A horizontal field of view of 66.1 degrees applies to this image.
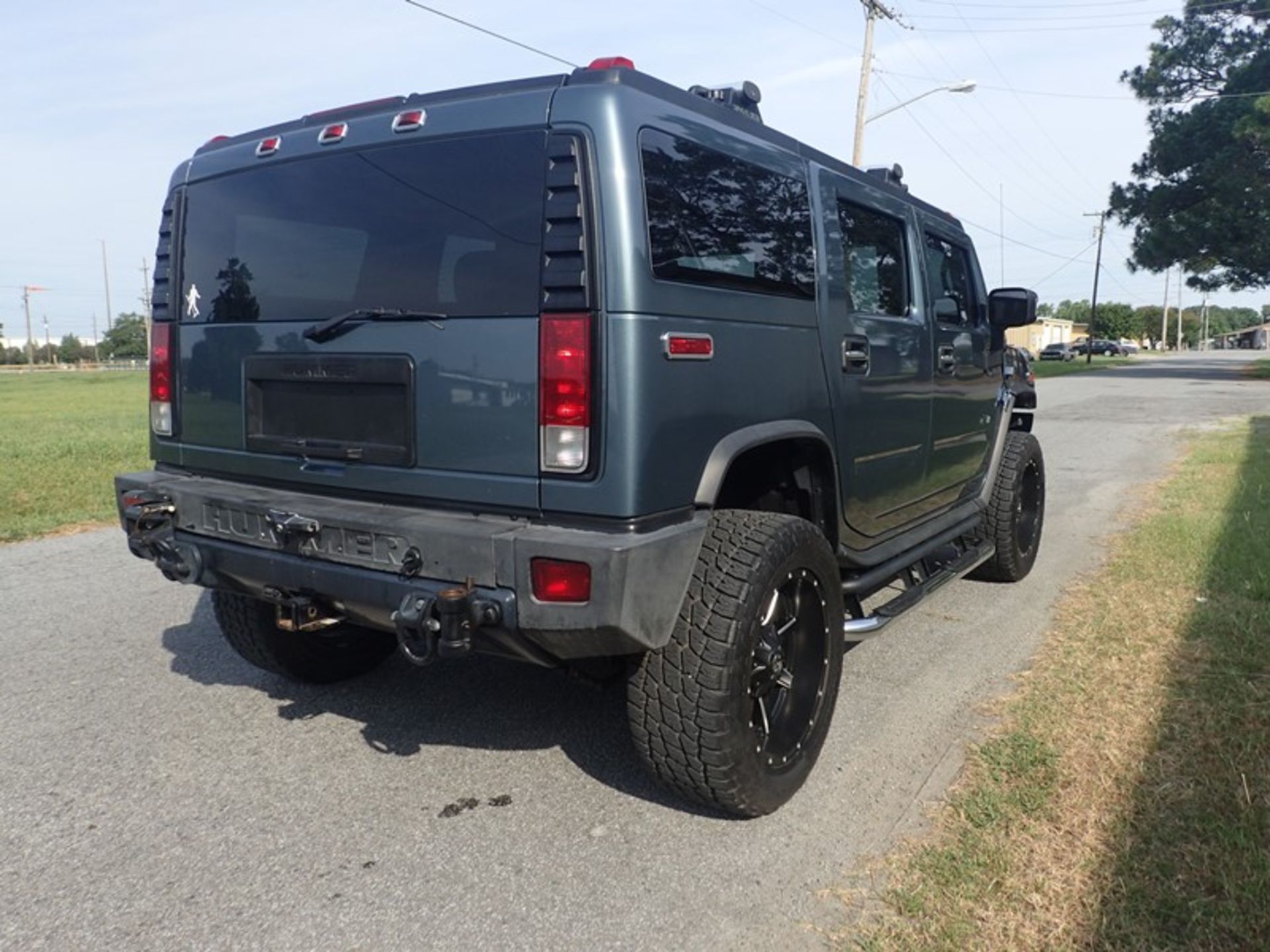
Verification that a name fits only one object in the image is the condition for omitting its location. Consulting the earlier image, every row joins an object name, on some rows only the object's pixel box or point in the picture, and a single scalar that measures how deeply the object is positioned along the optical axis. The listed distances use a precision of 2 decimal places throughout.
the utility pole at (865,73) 25.00
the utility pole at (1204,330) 128.88
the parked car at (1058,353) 65.06
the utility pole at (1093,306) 58.09
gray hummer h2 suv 2.52
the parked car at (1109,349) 76.44
